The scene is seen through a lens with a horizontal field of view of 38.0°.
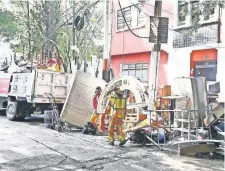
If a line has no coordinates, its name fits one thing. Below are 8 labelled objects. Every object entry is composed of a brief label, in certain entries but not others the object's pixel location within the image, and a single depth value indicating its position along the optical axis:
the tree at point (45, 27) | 24.11
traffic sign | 9.76
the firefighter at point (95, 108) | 11.20
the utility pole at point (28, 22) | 24.37
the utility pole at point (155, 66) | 9.85
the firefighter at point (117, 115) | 8.93
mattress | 11.67
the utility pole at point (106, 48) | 13.94
